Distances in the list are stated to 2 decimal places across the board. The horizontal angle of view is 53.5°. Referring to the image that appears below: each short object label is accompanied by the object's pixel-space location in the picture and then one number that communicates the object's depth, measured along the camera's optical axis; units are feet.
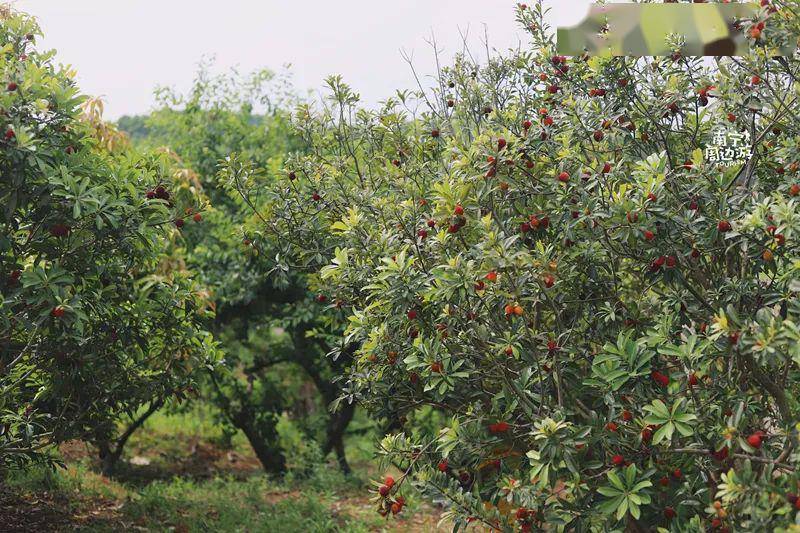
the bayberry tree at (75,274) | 14.52
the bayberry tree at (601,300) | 11.43
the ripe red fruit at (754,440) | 10.24
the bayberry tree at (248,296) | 33.27
